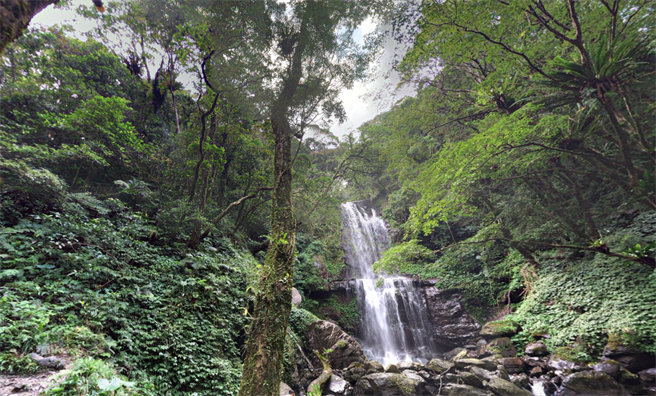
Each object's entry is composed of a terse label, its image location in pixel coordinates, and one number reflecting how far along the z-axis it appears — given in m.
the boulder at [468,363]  5.83
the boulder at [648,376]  4.00
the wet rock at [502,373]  5.27
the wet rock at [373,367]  5.61
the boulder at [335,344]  5.87
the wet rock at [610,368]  4.22
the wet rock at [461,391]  4.65
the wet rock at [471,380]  5.12
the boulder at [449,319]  8.79
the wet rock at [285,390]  3.77
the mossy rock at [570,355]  4.78
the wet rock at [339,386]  4.64
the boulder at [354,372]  5.27
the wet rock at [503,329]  6.43
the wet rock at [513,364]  5.56
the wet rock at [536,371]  5.23
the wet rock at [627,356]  4.21
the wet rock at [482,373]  5.19
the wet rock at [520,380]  5.14
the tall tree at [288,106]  2.26
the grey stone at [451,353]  7.92
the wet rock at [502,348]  6.02
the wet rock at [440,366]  6.04
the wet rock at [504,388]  4.58
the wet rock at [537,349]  5.55
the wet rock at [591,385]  4.04
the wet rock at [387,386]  4.70
